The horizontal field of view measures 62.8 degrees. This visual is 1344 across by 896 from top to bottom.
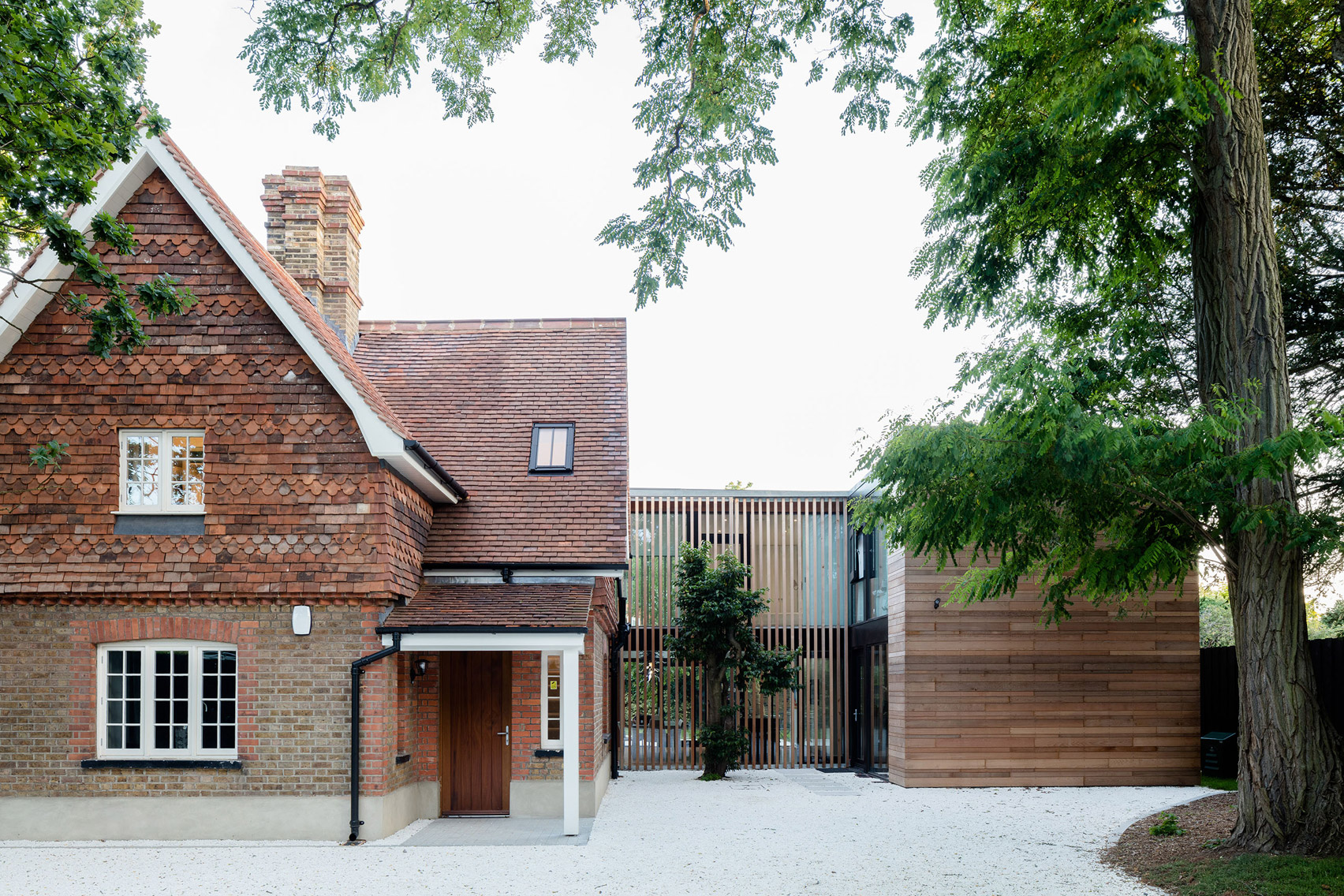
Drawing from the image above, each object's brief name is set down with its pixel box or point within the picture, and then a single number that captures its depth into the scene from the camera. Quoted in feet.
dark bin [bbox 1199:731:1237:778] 52.75
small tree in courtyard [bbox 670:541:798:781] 59.26
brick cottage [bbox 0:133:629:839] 37.35
